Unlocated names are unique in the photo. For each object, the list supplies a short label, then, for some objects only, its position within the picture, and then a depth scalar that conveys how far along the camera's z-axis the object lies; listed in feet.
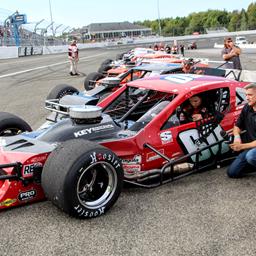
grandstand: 150.92
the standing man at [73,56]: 62.80
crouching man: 15.60
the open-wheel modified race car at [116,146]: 12.26
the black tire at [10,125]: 17.34
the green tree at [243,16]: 398.58
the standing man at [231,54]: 37.45
